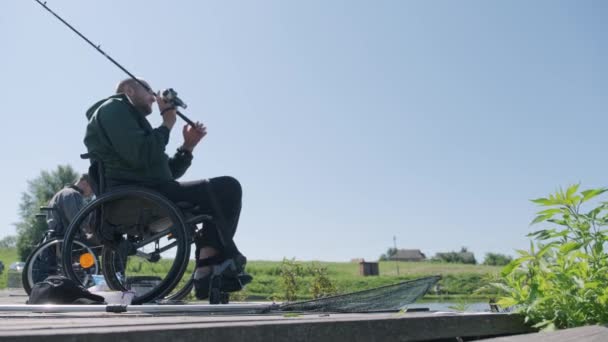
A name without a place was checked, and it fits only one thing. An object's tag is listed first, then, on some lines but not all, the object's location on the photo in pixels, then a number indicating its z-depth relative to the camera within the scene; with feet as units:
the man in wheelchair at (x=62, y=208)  16.25
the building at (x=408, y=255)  336.70
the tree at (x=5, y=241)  286.75
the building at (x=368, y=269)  172.09
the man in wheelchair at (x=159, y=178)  9.59
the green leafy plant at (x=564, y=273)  5.27
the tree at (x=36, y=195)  181.68
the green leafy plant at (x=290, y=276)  24.38
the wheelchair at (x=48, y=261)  13.55
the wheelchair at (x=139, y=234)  9.17
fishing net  6.40
